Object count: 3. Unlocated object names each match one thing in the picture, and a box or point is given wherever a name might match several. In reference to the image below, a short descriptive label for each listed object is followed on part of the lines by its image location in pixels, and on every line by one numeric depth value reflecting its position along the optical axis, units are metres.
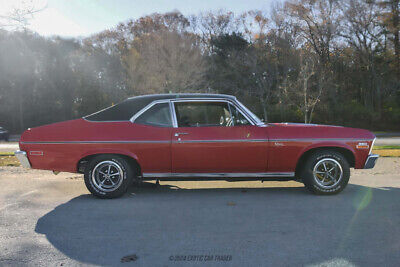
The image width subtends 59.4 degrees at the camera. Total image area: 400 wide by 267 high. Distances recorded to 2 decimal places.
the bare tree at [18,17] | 20.55
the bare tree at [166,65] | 28.31
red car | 5.58
